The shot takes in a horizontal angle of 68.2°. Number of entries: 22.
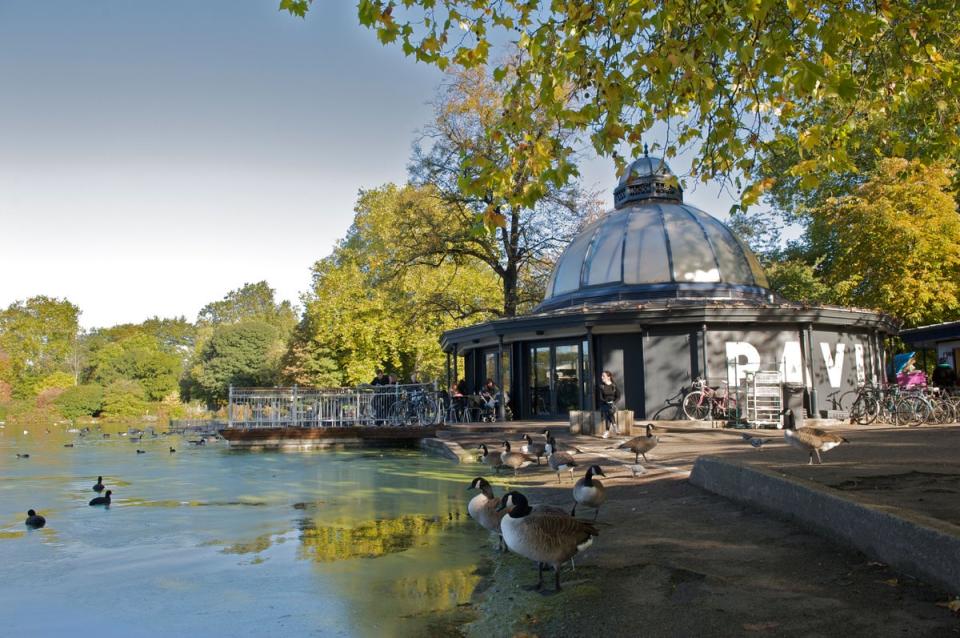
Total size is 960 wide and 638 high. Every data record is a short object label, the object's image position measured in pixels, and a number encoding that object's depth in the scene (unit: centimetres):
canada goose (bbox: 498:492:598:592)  536
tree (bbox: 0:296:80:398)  6250
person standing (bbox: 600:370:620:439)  1778
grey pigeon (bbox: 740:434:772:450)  1298
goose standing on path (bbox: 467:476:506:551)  725
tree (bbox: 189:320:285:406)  6019
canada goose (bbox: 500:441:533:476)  1223
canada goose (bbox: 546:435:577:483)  1112
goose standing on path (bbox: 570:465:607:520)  766
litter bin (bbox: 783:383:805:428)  1836
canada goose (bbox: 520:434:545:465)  1306
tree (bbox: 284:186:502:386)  3978
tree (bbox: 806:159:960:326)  2766
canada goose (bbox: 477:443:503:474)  1309
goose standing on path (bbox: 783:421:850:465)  970
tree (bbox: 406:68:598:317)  3020
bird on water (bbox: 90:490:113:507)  1105
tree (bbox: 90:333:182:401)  6993
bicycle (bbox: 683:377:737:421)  2052
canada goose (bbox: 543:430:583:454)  1300
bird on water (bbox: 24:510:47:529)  916
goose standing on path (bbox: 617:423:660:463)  1165
